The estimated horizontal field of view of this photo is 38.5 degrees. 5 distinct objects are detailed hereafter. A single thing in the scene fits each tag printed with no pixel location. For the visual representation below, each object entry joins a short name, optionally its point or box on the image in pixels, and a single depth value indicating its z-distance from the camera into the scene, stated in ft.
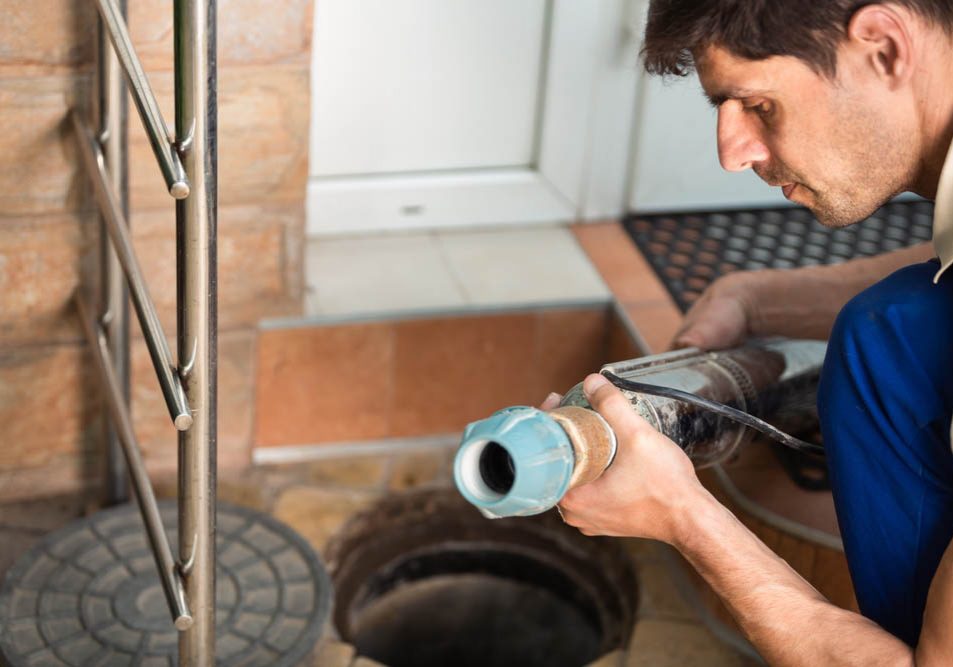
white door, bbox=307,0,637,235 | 7.35
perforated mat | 7.80
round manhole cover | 5.67
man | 3.72
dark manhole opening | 6.90
